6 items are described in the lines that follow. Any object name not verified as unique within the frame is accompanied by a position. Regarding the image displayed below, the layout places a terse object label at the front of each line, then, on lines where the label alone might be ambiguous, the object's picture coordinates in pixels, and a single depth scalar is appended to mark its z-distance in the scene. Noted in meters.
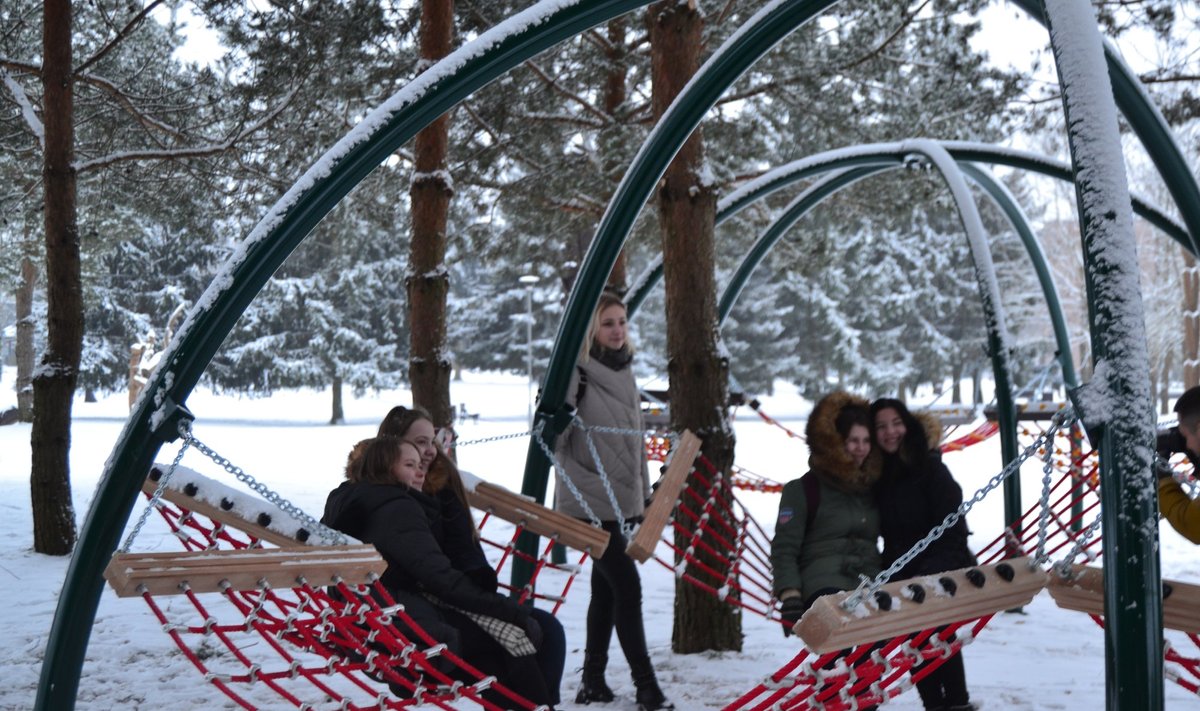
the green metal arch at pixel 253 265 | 2.69
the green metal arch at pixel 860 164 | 6.07
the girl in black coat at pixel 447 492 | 3.07
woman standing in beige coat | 3.57
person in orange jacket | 2.86
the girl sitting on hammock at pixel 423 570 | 2.76
